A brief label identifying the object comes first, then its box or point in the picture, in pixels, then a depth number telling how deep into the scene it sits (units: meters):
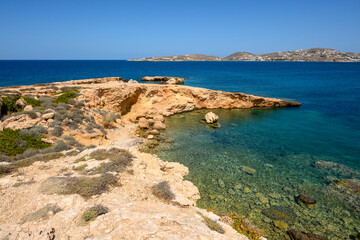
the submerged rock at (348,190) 11.28
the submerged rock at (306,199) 11.02
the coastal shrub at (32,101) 18.30
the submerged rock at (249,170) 14.15
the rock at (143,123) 23.24
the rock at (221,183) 12.45
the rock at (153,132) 21.42
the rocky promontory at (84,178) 6.07
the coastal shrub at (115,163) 10.07
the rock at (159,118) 25.48
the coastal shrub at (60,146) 13.84
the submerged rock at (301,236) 8.73
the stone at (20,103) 17.38
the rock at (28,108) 17.17
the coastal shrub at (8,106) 16.06
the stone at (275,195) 11.66
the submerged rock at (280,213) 10.01
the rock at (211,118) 25.47
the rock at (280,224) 9.48
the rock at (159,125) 23.28
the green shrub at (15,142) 12.10
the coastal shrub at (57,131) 15.56
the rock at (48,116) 16.53
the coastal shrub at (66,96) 20.58
